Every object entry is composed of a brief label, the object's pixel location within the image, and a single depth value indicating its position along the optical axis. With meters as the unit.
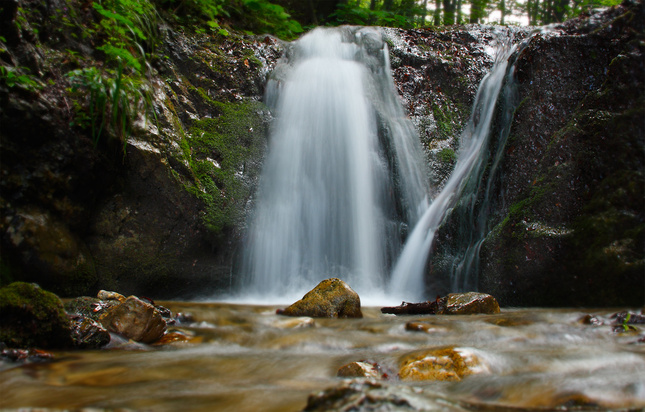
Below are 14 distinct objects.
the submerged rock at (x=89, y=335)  2.79
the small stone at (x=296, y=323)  3.46
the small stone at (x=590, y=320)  3.16
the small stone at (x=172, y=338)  3.05
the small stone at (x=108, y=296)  3.77
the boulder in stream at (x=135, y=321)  2.99
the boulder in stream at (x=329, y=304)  3.87
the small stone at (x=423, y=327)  3.15
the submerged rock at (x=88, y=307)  3.27
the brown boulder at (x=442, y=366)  2.11
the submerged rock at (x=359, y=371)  2.20
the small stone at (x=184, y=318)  3.75
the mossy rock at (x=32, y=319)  2.55
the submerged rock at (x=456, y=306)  3.84
